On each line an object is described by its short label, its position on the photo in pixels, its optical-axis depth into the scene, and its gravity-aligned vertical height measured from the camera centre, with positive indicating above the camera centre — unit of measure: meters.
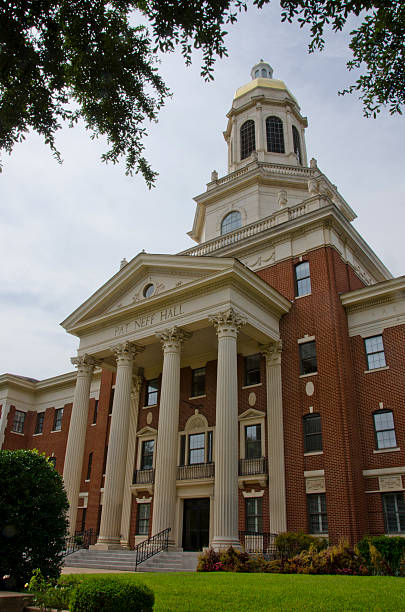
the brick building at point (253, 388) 21.47 +6.83
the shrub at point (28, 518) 10.98 +0.33
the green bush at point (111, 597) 7.59 -0.84
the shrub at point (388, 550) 16.64 -0.25
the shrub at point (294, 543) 19.12 -0.10
